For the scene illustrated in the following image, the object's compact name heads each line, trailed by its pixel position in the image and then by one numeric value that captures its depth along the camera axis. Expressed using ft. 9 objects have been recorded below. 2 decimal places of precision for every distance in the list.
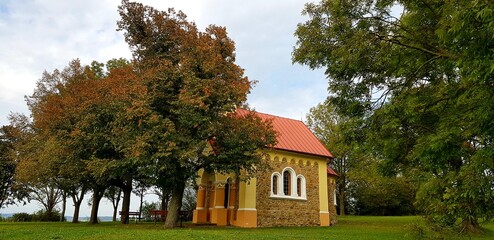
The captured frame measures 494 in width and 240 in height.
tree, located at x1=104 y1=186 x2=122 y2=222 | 102.69
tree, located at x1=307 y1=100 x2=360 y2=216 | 135.85
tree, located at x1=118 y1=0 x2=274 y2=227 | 57.52
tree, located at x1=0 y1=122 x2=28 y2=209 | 112.68
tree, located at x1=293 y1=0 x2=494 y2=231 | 23.95
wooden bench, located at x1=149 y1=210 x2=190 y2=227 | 70.51
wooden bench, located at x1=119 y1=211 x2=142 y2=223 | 80.84
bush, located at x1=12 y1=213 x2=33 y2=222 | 117.82
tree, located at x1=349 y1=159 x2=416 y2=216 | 145.18
